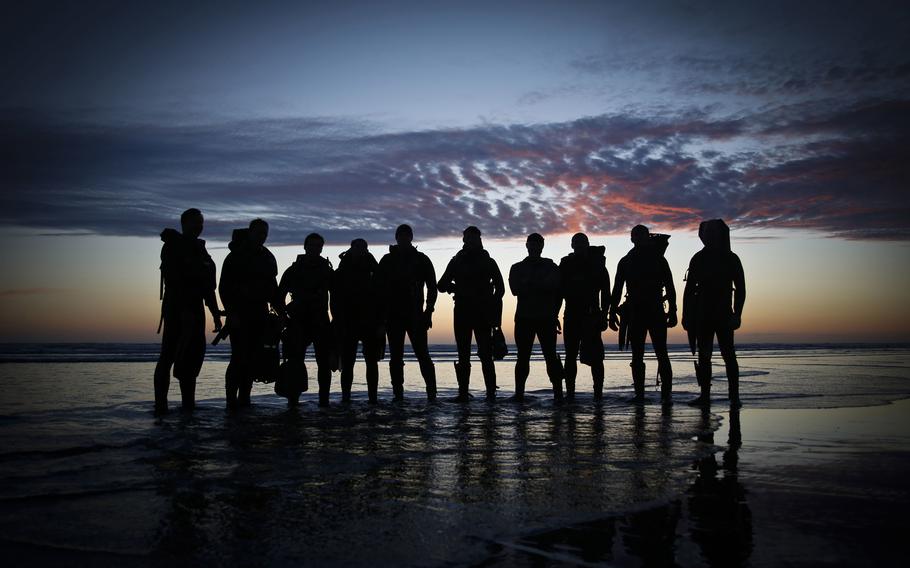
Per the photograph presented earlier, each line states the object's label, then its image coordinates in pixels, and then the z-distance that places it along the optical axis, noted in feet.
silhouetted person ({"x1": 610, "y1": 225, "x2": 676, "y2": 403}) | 27.91
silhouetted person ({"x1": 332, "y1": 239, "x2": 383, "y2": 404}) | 27.78
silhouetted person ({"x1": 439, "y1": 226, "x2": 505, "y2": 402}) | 29.27
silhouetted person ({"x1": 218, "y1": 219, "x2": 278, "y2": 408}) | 24.64
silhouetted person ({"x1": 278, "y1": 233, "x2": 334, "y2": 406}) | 27.12
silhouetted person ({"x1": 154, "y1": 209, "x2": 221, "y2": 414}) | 22.95
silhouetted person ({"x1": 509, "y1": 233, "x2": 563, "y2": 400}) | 29.09
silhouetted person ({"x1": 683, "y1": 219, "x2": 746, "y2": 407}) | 26.05
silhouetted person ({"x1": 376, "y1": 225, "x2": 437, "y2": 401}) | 28.37
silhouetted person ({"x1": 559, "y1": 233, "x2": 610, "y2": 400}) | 29.81
